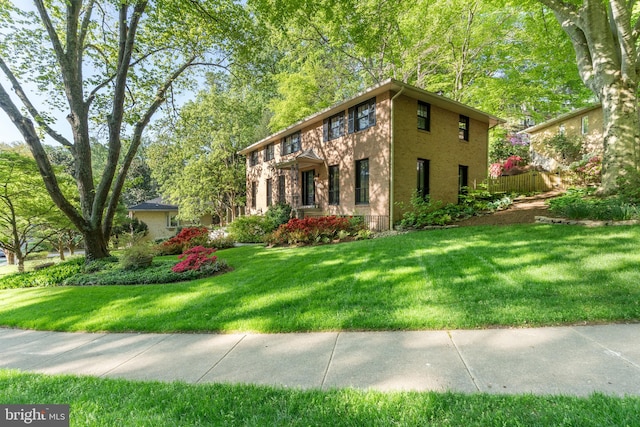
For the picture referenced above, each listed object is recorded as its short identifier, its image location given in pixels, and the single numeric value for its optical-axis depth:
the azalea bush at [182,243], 12.59
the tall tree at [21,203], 10.72
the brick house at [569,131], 17.06
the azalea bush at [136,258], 8.73
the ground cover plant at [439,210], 10.89
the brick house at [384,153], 11.90
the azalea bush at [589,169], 13.31
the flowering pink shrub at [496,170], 19.14
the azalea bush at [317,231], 10.48
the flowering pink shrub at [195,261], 7.66
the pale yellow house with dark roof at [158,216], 27.12
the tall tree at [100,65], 9.06
